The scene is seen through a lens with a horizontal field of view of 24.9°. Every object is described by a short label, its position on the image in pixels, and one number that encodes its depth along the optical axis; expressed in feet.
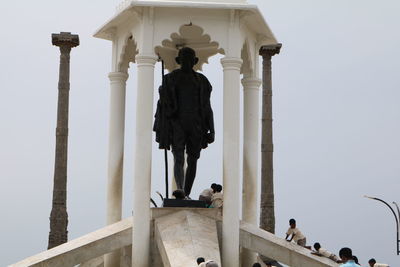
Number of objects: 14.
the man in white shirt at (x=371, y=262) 74.67
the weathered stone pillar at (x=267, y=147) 135.13
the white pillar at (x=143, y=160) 62.08
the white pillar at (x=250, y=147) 70.08
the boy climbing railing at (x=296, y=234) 70.64
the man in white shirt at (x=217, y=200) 67.21
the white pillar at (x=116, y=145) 69.67
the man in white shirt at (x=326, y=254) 65.44
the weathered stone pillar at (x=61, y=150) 126.82
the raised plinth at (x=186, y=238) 57.11
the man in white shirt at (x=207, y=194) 67.82
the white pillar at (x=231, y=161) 62.23
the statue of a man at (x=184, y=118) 68.59
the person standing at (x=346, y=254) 50.24
